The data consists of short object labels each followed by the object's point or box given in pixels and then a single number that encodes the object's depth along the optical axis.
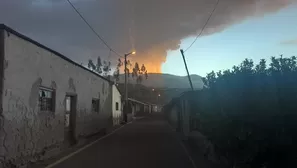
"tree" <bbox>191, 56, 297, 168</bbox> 3.91
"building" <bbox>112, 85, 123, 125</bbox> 23.09
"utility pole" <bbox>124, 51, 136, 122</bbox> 29.02
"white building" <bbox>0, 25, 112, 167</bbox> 5.76
